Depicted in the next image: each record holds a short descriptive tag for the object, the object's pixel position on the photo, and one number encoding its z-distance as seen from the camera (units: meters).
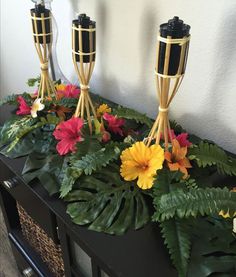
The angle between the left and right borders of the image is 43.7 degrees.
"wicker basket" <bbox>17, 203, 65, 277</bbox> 0.95
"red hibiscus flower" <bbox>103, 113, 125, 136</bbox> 0.84
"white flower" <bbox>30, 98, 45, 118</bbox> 0.92
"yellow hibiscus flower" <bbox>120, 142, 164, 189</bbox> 0.66
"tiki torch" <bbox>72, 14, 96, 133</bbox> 0.76
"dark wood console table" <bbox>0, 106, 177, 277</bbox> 0.54
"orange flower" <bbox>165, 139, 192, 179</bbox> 0.68
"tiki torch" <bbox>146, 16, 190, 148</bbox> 0.58
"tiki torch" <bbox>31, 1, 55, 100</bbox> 0.91
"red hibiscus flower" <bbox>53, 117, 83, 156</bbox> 0.77
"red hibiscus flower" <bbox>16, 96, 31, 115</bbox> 0.98
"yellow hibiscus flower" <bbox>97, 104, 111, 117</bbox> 0.91
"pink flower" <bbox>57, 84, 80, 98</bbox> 1.00
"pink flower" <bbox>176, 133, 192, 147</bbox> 0.73
